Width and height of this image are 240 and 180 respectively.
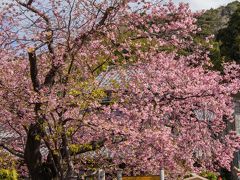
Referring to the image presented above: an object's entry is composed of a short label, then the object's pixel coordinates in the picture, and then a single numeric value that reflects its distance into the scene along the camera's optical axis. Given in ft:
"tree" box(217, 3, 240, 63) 133.90
